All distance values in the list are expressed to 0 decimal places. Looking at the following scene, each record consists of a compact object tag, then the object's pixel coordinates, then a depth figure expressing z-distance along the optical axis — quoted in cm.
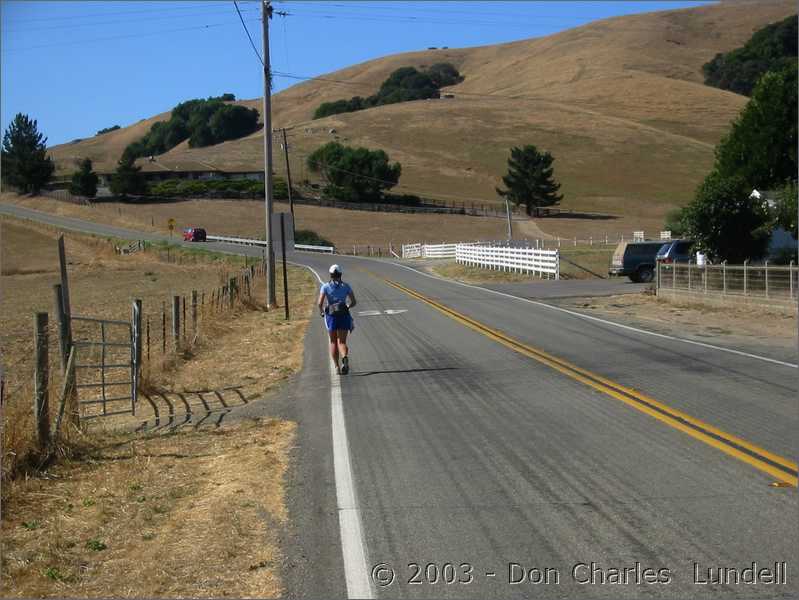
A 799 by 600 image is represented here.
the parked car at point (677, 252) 3581
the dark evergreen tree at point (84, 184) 11831
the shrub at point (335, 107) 19562
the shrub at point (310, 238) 9038
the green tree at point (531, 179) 10944
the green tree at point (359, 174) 11862
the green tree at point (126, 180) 11781
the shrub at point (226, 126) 19400
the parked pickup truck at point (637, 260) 3962
